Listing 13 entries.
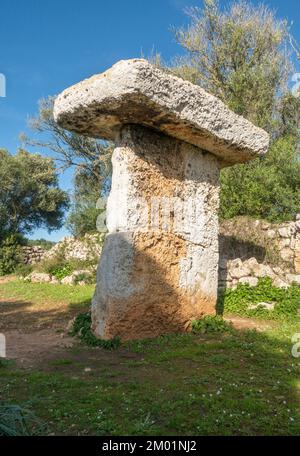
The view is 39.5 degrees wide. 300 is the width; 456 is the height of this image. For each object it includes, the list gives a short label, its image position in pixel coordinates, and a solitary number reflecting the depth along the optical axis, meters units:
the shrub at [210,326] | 6.65
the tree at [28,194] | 22.41
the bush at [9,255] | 17.44
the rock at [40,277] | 13.77
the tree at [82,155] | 23.28
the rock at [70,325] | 7.20
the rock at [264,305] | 8.01
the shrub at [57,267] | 14.23
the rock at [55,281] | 13.23
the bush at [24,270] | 15.19
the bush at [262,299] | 7.80
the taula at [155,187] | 5.70
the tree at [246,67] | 16.98
